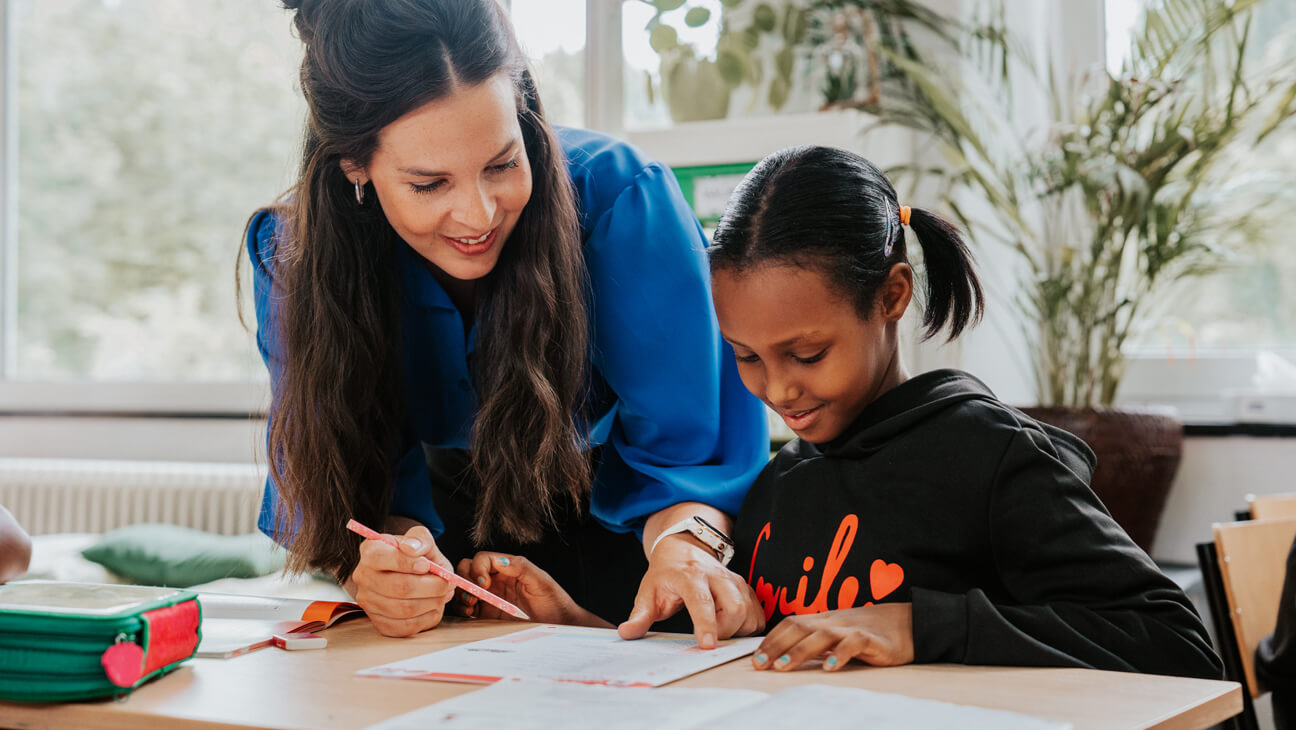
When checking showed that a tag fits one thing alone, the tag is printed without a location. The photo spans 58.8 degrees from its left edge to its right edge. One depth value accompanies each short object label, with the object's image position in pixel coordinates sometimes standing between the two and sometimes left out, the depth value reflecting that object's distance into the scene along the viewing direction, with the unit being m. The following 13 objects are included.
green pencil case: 0.77
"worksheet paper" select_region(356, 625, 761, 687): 0.80
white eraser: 0.94
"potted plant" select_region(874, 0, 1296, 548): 2.09
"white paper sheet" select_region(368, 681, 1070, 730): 0.65
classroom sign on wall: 2.36
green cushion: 2.63
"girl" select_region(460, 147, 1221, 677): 0.85
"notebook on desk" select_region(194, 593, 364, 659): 0.95
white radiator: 3.01
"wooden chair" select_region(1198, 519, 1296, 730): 1.53
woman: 1.15
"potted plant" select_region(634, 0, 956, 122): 2.38
